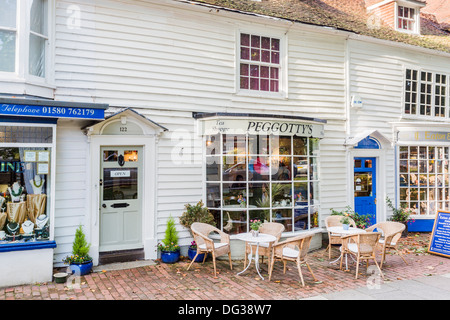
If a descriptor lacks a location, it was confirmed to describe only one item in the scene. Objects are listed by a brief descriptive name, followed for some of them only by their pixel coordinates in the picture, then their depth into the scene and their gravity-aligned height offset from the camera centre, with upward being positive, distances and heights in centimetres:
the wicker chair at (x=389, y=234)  771 -149
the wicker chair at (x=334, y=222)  889 -136
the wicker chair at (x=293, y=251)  673 -165
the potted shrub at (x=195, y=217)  820 -120
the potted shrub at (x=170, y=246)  799 -184
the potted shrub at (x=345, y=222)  814 -126
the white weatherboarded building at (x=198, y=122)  757 +113
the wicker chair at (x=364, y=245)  729 -160
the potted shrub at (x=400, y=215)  1102 -143
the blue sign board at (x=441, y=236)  873 -167
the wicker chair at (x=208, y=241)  731 -160
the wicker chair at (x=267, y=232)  753 -153
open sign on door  800 -16
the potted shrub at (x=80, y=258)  702 -188
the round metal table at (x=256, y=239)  713 -147
